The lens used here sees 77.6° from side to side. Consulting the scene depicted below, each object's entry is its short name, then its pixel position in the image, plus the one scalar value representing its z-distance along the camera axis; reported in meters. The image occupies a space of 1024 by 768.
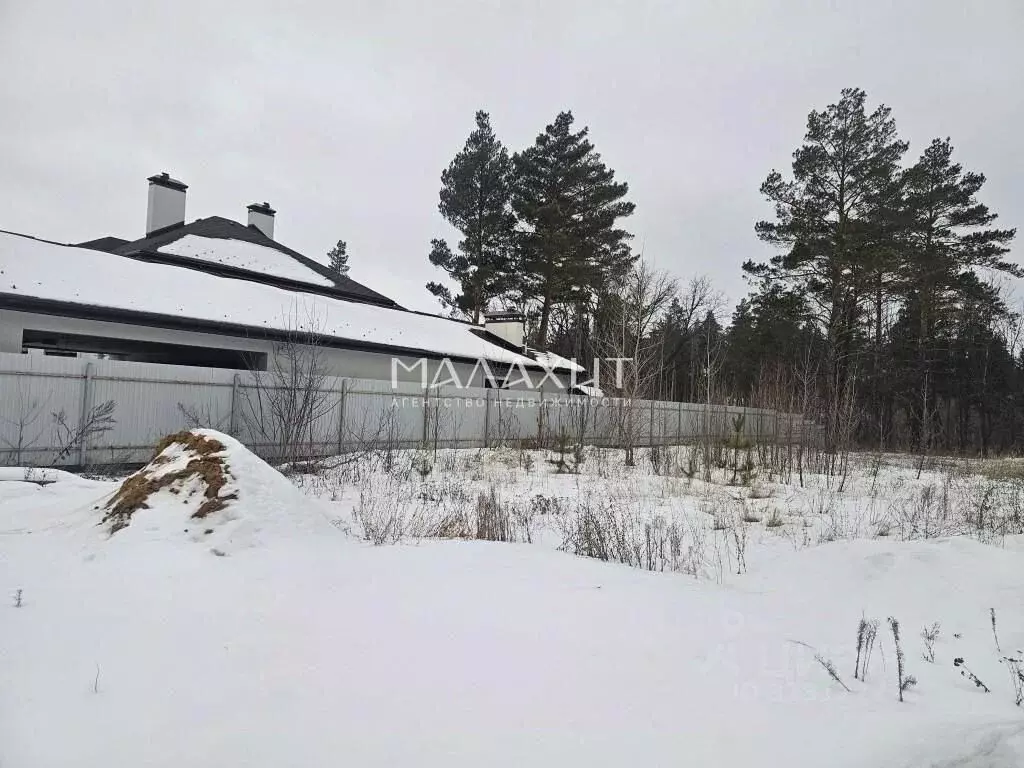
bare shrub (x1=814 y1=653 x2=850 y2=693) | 2.87
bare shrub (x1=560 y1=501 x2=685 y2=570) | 5.10
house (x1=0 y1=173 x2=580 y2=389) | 11.61
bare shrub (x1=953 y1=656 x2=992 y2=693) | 3.00
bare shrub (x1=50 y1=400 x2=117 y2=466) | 9.52
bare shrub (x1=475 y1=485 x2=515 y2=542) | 5.71
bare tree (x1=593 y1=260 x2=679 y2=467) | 13.63
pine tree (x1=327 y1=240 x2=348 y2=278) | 50.78
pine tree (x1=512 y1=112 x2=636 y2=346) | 26.86
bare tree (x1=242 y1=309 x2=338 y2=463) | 11.52
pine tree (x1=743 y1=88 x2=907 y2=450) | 22.42
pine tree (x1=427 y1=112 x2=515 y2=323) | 28.34
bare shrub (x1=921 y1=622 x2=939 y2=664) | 3.39
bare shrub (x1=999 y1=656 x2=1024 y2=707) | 2.90
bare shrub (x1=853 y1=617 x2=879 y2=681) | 3.06
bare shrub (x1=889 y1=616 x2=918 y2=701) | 2.89
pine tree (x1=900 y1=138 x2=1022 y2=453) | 23.25
